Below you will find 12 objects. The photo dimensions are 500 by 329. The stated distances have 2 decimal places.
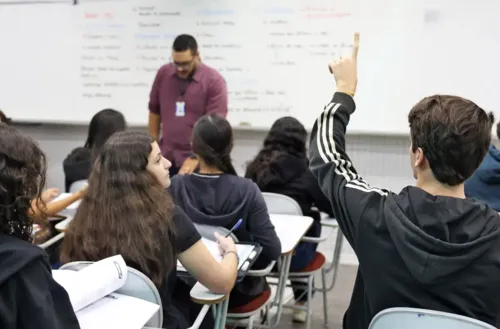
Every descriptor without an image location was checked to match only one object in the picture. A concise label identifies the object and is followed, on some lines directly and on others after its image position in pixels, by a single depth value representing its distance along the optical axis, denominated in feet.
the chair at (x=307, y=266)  8.63
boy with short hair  3.88
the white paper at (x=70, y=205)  8.67
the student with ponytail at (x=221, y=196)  7.16
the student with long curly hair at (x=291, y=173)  9.05
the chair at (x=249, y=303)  6.98
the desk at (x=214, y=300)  5.70
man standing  11.97
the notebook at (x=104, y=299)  4.44
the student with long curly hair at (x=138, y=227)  5.35
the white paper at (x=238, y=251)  6.31
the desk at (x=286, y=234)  7.66
